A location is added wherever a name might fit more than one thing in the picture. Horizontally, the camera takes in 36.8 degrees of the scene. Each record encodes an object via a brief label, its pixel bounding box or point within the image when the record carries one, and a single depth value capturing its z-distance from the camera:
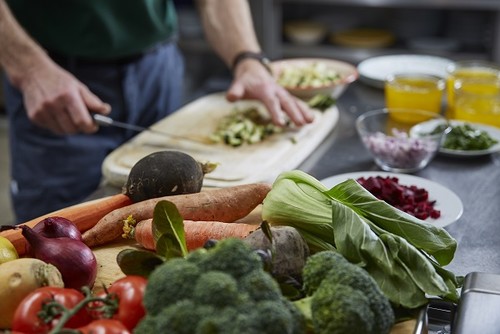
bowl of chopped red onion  1.76
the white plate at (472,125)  1.83
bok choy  1.12
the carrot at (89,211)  1.44
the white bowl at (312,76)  2.23
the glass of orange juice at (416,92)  2.07
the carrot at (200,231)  1.32
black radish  1.46
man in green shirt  2.17
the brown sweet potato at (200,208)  1.40
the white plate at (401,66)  2.45
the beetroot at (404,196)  1.51
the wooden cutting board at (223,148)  1.79
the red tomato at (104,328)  0.95
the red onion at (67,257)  1.19
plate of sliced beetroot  1.50
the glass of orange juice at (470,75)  2.08
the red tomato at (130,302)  1.00
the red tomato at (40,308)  0.99
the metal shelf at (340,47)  3.49
